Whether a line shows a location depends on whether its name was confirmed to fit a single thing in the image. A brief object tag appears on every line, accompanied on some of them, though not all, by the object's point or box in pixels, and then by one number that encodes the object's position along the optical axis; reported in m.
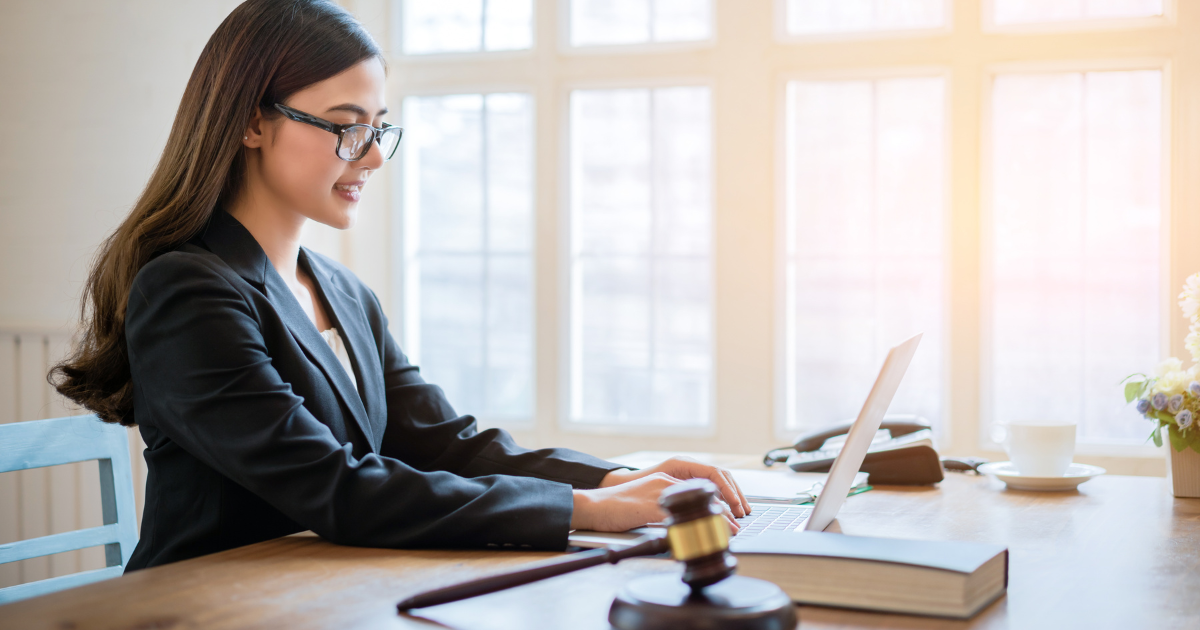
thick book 0.87
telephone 1.72
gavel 0.72
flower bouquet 1.61
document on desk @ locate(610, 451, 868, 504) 1.50
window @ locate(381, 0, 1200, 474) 3.53
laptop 1.07
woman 1.20
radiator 2.90
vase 1.61
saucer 1.66
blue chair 1.44
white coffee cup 1.69
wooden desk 0.88
